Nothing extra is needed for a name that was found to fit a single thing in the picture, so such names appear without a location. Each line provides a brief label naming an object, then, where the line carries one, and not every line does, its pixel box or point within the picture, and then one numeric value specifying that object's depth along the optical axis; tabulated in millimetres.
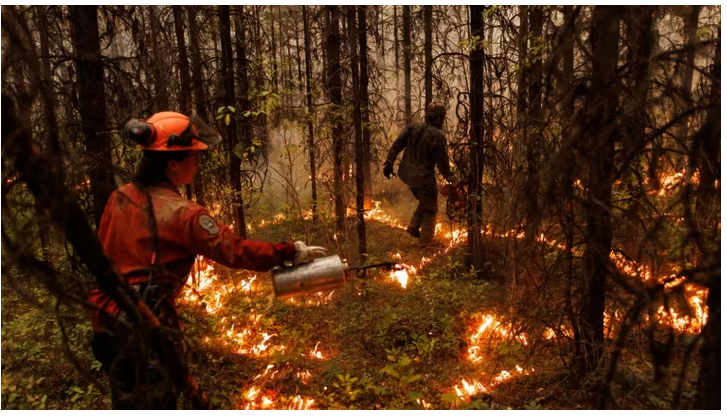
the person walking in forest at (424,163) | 7754
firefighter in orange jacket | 2857
